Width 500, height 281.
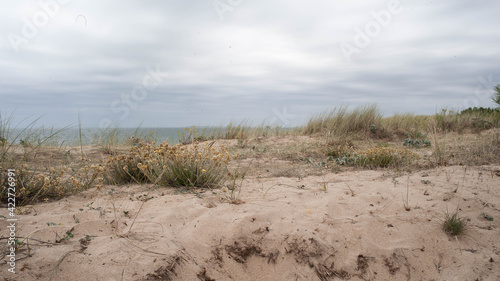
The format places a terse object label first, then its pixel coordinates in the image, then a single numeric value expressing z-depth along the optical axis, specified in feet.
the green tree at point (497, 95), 37.63
